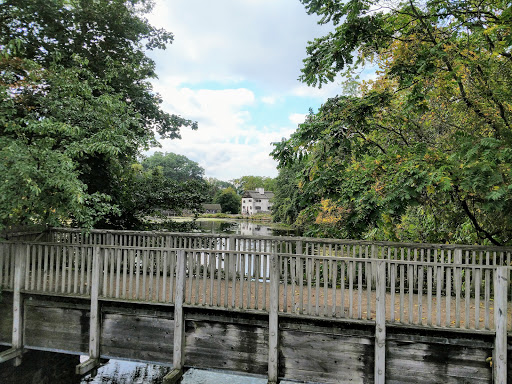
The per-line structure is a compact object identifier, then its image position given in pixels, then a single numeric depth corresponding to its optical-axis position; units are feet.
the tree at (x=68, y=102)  19.61
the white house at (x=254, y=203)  306.14
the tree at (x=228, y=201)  291.17
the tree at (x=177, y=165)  332.80
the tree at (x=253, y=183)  372.62
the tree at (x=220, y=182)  415.93
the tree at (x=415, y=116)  17.51
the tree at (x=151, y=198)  37.70
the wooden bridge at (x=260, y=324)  15.30
